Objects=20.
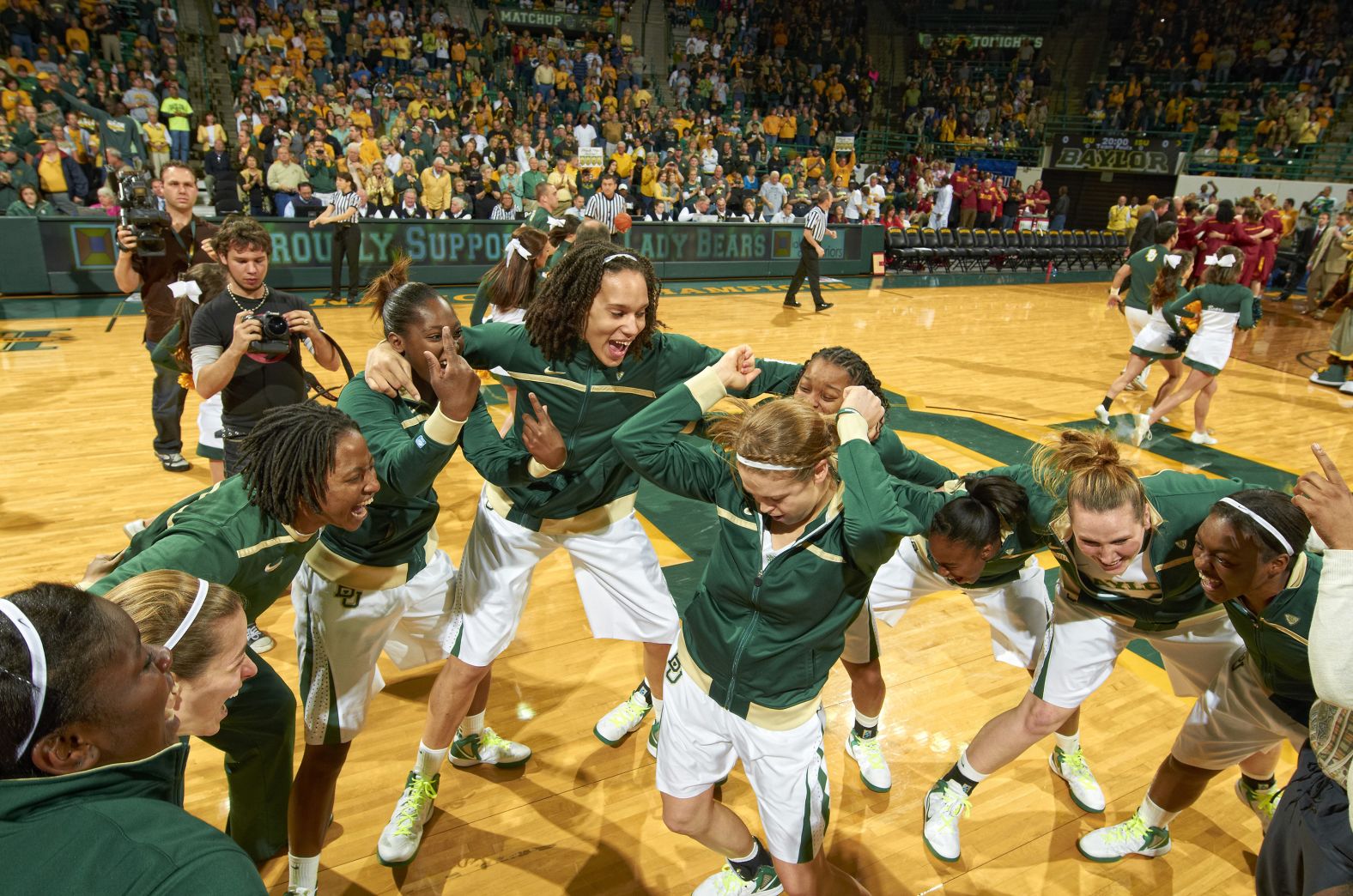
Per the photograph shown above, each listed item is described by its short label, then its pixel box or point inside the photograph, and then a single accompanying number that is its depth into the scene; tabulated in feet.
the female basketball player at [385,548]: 7.88
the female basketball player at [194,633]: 5.45
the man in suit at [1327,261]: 49.44
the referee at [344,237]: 35.28
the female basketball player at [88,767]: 3.62
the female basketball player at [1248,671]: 7.22
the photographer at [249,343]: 11.68
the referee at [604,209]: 35.79
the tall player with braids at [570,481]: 9.49
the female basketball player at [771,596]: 6.89
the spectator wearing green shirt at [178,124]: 44.14
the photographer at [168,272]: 15.85
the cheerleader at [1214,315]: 23.25
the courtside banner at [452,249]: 33.91
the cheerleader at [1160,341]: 24.88
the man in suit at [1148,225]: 36.06
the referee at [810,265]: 39.96
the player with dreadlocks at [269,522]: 7.07
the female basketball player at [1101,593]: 7.96
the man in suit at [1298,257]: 56.18
